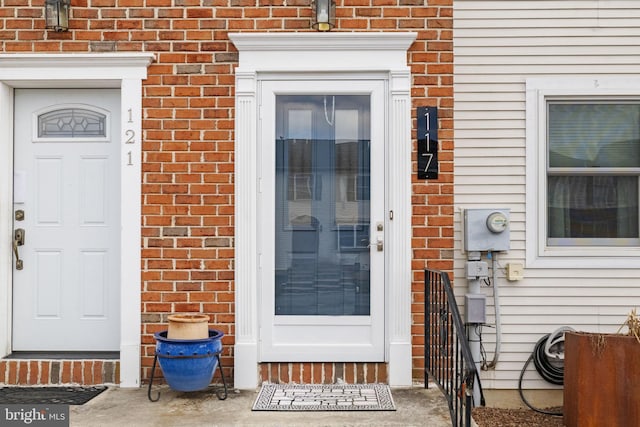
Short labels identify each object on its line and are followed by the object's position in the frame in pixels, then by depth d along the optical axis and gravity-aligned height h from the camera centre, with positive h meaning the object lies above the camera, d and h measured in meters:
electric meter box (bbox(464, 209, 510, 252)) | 5.27 -0.12
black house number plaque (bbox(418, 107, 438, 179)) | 4.93 +0.49
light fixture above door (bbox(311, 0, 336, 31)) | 4.82 +1.43
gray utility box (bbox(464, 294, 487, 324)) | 5.18 -0.68
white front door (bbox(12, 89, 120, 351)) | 5.12 -0.11
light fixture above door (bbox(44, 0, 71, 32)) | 4.88 +1.43
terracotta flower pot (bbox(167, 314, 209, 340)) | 4.50 -0.72
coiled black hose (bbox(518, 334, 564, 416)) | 5.41 -1.17
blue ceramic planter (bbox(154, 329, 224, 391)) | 4.41 -0.91
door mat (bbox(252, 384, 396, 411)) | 4.39 -1.19
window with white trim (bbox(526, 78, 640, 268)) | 5.46 +0.37
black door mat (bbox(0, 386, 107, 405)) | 4.51 -1.20
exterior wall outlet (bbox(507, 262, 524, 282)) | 5.41 -0.42
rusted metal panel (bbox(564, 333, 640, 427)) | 4.57 -1.08
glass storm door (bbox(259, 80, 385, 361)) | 4.95 -0.02
